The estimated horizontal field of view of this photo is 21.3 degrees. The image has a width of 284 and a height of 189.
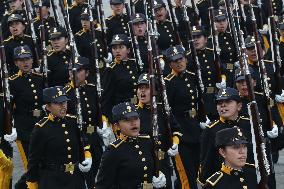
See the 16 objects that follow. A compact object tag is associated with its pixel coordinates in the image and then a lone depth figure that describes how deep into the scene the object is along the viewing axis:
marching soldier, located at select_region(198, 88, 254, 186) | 10.16
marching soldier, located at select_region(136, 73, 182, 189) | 11.39
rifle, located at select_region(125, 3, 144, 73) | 14.99
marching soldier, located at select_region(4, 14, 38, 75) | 16.33
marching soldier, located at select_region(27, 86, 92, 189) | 10.71
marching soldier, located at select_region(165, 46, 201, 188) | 12.48
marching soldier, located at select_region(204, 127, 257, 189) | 8.38
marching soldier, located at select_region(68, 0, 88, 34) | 18.81
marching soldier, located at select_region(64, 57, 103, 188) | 12.70
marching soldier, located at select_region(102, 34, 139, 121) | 14.10
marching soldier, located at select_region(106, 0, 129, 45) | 17.47
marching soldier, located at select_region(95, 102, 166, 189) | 9.47
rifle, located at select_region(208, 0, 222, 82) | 14.38
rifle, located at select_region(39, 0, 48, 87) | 13.97
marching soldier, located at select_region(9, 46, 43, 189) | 13.05
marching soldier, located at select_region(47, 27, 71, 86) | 15.21
